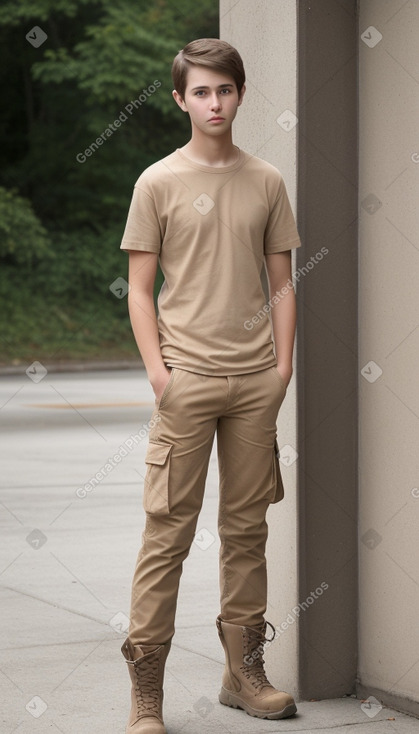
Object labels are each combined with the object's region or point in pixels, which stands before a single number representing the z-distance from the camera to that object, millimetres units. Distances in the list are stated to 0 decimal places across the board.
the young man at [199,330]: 3961
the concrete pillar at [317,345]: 4434
